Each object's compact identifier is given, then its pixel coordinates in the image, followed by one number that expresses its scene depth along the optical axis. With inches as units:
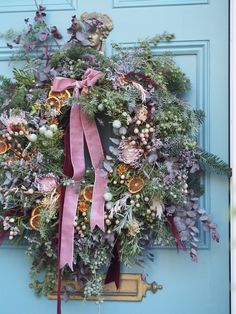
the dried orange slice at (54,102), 53.6
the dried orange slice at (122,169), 52.7
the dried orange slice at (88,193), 53.2
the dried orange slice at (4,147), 54.3
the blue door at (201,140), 56.8
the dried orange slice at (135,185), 52.1
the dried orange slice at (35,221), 52.9
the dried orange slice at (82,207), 53.1
